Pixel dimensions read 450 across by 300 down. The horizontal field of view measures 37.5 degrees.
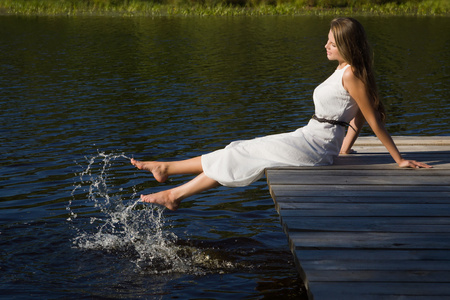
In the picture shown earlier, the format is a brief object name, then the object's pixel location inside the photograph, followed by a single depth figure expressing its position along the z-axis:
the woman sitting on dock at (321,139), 5.58
